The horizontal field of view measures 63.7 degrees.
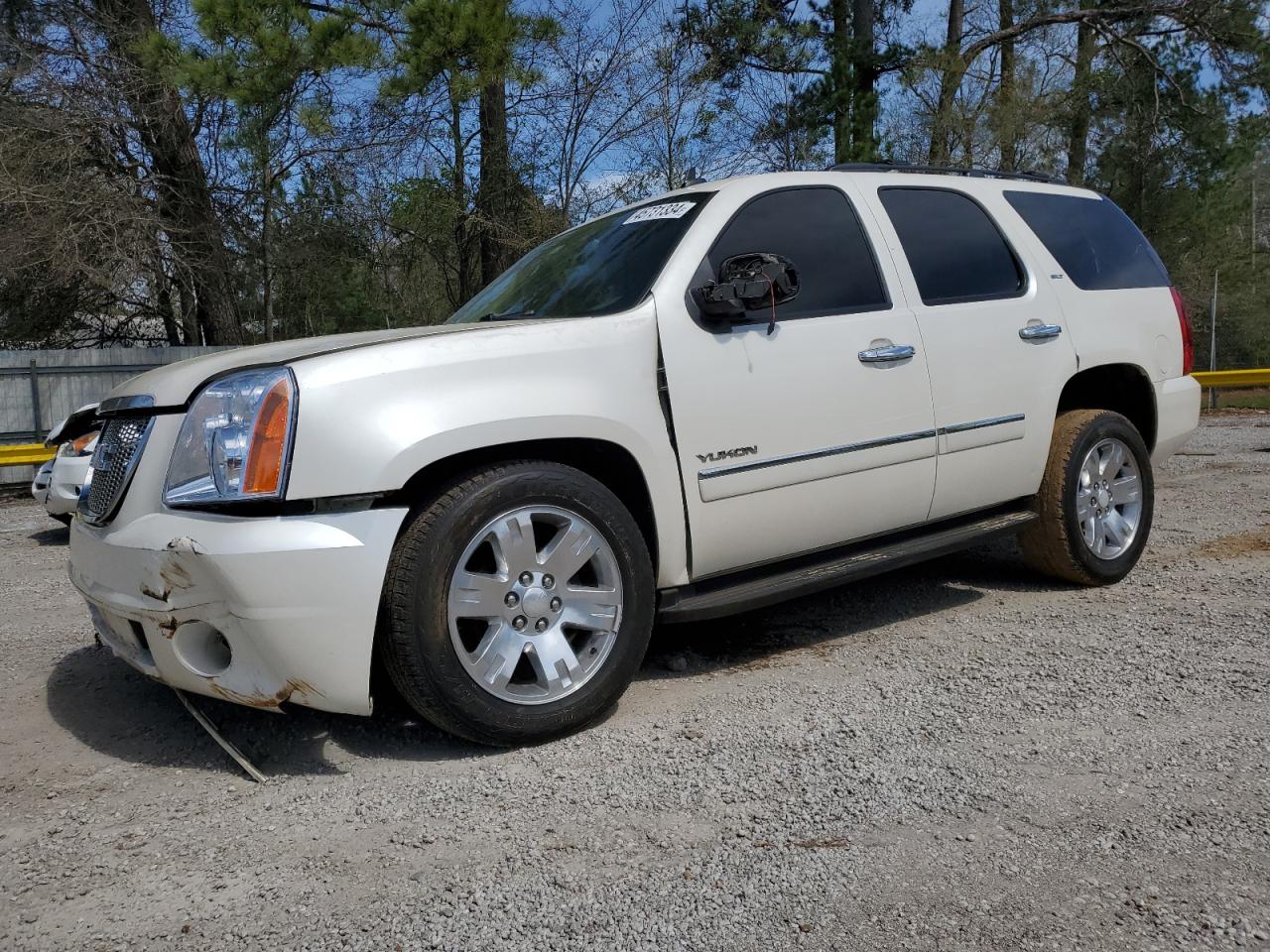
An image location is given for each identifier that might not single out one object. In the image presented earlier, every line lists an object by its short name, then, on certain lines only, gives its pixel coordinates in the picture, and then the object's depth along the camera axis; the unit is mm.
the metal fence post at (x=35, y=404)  12672
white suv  2812
